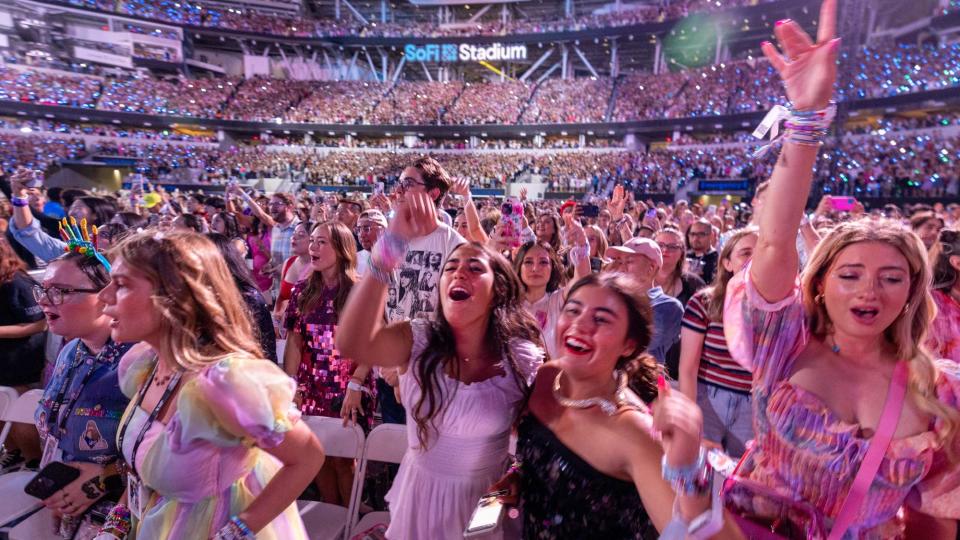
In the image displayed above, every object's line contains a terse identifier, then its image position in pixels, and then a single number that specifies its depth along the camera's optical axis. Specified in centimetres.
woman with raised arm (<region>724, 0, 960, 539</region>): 131
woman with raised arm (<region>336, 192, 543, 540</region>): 179
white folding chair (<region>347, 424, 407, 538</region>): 272
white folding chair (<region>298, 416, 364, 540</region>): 272
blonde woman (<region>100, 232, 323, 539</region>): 152
